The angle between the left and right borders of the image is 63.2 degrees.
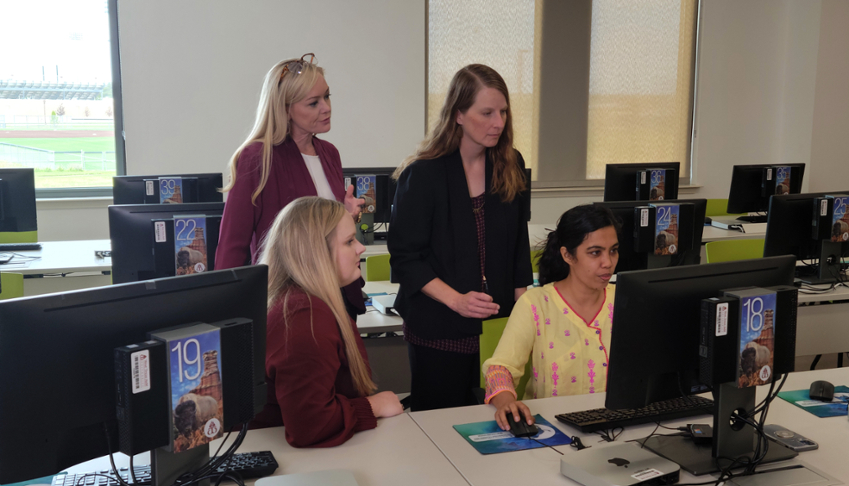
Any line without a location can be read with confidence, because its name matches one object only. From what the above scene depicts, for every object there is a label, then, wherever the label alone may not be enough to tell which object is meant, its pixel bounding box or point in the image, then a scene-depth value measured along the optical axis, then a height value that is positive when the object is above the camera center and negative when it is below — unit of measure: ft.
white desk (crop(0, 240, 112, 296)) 10.83 -1.75
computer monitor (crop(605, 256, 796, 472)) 4.47 -1.11
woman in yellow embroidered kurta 6.24 -1.45
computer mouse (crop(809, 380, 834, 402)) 5.86 -1.90
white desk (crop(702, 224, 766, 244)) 13.76 -1.39
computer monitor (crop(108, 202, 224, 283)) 8.18 -0.97
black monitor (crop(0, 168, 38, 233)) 11.33 -0.65
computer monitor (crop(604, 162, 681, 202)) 13.70 -0.33
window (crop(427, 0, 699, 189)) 18.38 +2.58
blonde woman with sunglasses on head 6.89 +0.01
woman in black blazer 6.47 -0.64
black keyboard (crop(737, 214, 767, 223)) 15.66 -1.19
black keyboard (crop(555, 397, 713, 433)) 5.22 -1.92
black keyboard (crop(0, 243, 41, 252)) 12.51 -1.55
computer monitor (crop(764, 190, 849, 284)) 10.16 -0.92
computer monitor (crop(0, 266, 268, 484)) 3.35 -1.01
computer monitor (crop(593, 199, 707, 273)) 9.87 -1.12
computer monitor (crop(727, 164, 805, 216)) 14.93 -0.40
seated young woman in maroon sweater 4.73 -1.21
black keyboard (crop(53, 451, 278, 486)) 4.23 -1.95
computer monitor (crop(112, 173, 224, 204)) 11.28 -0.45
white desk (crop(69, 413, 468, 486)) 4.47 -2.01
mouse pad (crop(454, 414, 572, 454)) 4.92 -2.00
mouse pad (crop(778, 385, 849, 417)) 5.63 -1.97
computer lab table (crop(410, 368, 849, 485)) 4.52 -2.00
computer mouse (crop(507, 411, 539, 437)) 5.09 -1.95
